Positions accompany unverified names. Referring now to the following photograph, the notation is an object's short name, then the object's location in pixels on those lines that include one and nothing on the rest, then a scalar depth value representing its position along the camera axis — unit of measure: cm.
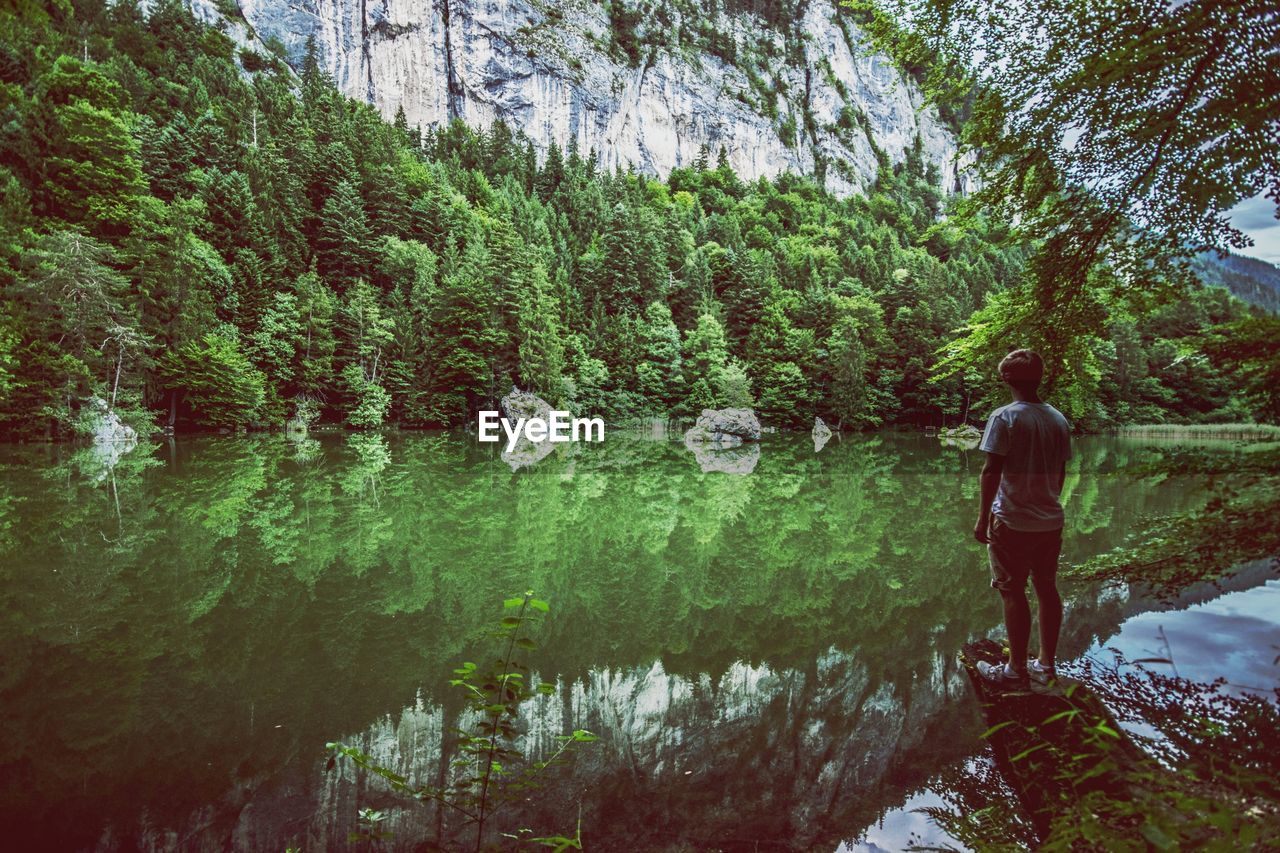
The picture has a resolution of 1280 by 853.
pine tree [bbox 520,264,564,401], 3500
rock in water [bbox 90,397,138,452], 2232
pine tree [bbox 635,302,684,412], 4219
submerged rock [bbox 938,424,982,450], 3266
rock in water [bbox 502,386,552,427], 3425
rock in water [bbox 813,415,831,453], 3126
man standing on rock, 324
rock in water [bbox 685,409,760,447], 3019
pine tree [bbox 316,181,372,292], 3909
